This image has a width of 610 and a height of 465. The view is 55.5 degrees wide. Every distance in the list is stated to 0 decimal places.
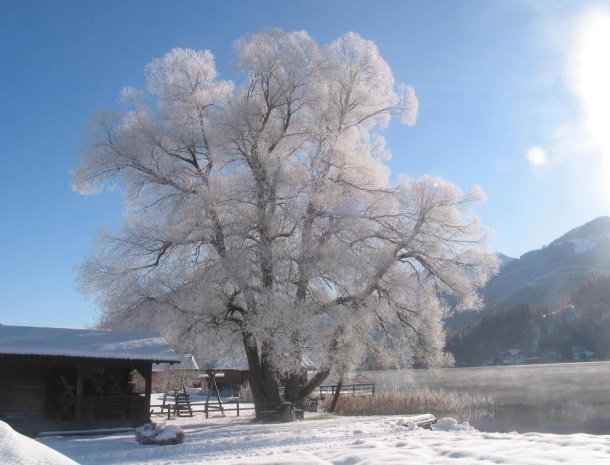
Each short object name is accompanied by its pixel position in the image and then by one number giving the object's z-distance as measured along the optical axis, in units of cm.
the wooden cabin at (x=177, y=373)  2616
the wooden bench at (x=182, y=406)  2631
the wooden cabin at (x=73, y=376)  1766
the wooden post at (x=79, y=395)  1861
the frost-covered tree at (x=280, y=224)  2158
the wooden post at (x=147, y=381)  1954
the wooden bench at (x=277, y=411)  2183
